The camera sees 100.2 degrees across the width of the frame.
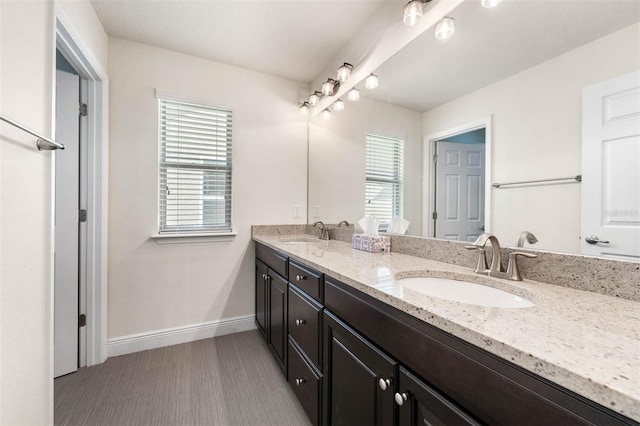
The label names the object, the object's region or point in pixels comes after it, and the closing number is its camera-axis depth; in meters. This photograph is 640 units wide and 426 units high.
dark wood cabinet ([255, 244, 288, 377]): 1.73
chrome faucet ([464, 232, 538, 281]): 0.99
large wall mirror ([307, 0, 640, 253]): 0.86
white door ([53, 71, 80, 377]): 1.82
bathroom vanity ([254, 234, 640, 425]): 0.44
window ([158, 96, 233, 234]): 2.28
